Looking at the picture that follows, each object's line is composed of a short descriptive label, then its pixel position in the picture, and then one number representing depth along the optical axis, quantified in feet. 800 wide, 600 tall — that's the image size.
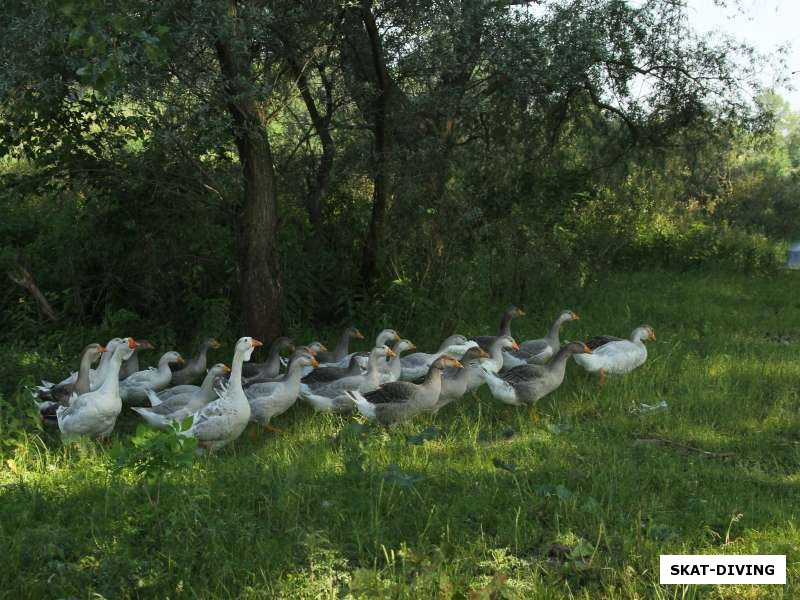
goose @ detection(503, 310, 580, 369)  38.24
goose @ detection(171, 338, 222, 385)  36.55
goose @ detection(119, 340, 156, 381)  36.09
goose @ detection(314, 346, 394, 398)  32.37
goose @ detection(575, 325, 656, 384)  35.01
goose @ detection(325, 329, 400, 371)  37.39
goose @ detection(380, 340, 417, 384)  34.40
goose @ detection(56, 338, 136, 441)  27.40
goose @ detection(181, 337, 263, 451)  26.71
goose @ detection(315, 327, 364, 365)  38.01
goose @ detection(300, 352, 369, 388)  33.73
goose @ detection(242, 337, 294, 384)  35.27
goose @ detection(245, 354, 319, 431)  30.07
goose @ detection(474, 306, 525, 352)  38.50
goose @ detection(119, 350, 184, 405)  34.27
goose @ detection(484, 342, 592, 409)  30.89
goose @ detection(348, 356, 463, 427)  29.22
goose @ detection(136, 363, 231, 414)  30.32
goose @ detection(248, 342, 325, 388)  31.78
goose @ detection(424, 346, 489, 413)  31.14
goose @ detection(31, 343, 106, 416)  30.71
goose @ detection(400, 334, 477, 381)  36.63
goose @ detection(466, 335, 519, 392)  32.40
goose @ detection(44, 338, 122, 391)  31.81
